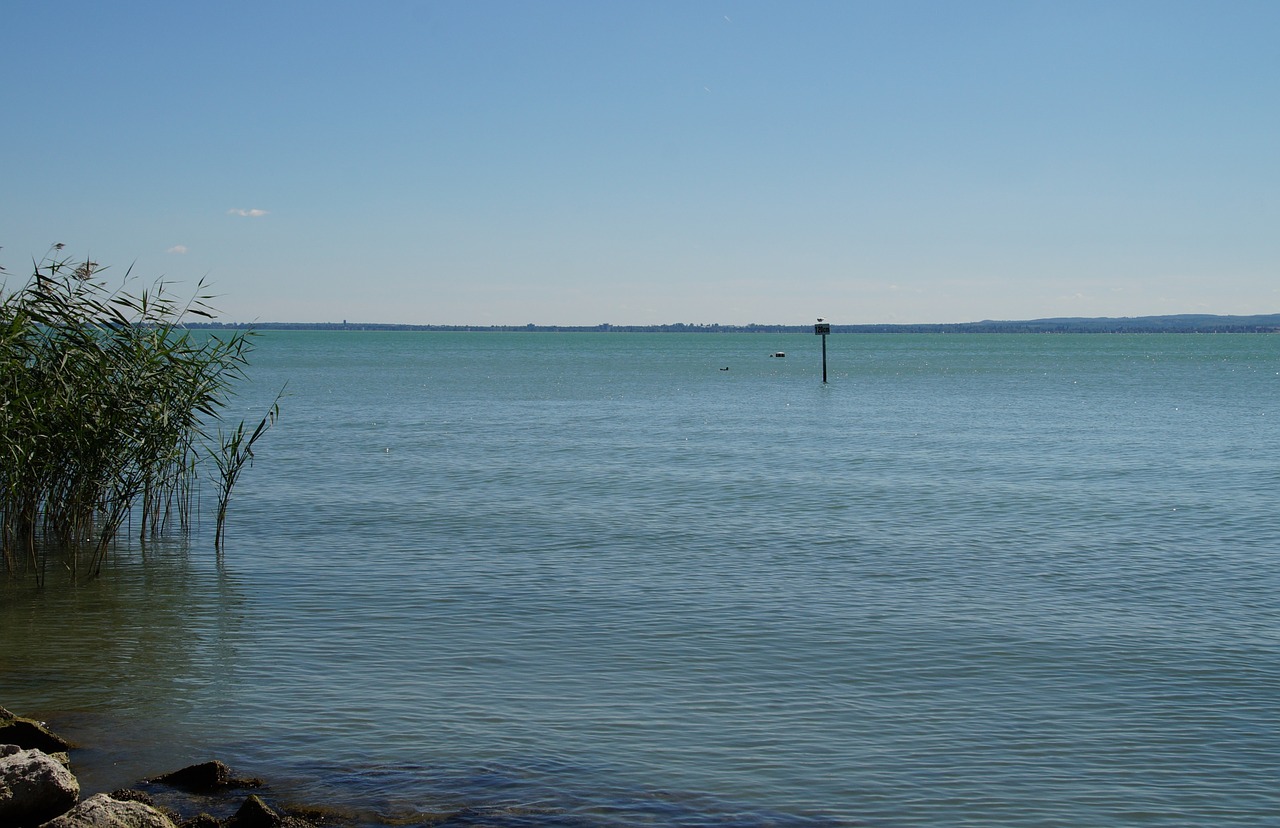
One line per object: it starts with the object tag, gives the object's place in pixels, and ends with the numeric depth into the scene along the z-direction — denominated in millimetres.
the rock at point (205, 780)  8000
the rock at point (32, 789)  6750
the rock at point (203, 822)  7125
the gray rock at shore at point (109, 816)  6484
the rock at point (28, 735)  8125
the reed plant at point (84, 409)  13625
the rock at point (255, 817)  7078
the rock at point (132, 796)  7375
